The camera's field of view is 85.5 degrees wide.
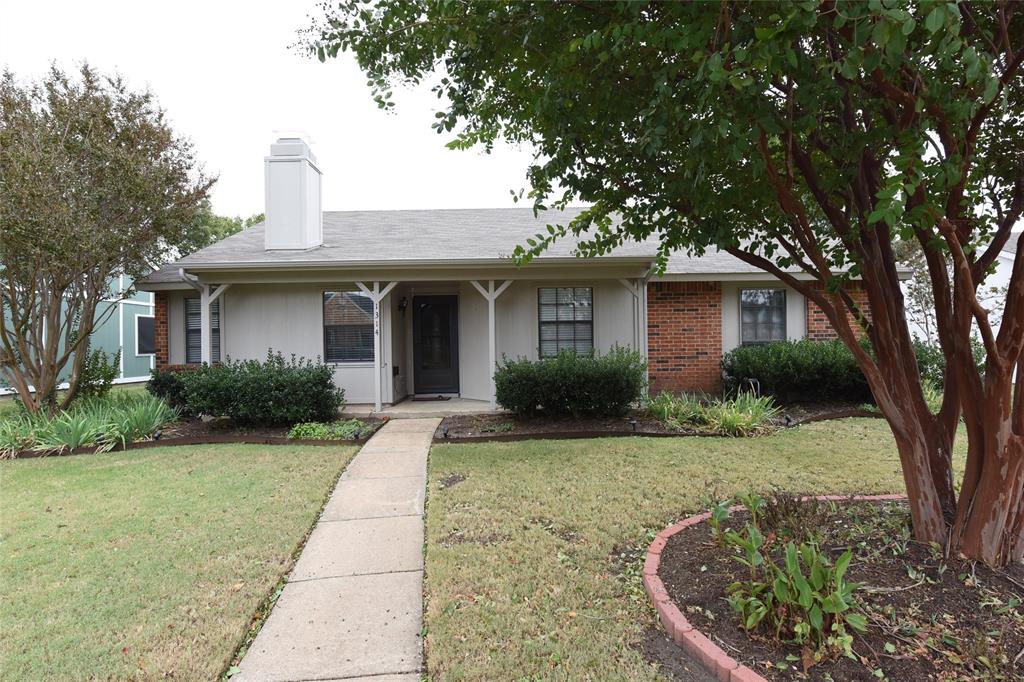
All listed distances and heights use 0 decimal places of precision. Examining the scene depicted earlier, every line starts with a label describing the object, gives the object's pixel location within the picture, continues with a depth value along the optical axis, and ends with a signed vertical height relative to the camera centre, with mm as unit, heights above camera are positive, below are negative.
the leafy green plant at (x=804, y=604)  2424 -1191
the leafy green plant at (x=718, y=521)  3319 -1091
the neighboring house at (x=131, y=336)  18750 +823
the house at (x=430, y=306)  9555 +908
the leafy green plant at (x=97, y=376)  9695 -290
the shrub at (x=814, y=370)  9289 -382
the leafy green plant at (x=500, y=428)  7801 -1078
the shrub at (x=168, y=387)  9143 -483
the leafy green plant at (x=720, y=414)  7418 -915
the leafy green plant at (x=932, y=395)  8334 -773
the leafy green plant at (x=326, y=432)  7520 -1052
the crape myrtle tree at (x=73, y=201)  7734 +2344
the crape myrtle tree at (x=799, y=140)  2660 +1205
